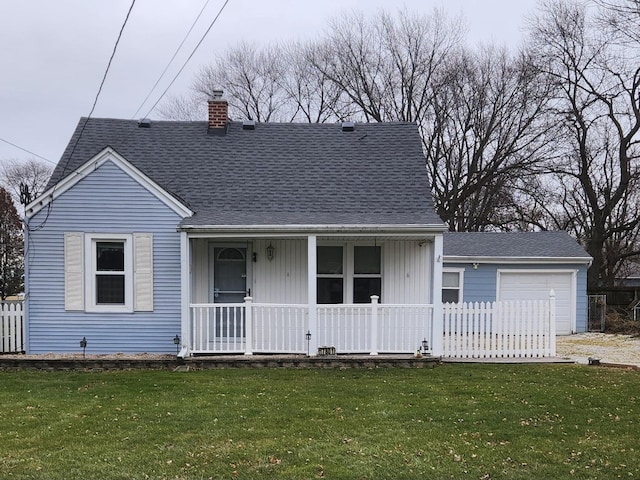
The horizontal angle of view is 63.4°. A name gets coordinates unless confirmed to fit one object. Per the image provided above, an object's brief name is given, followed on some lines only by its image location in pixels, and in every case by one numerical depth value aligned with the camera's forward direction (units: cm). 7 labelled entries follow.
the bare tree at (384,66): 2902
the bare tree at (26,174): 3145
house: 988
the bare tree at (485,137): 2664
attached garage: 1673
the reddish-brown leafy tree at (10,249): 2630
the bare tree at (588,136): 2430
